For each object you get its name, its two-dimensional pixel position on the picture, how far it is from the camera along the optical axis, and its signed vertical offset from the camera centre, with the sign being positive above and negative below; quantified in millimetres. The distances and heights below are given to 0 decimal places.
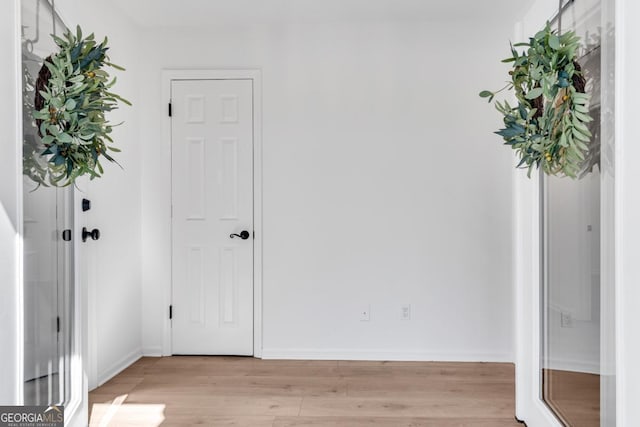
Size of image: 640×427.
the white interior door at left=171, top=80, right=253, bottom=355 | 3410 -36
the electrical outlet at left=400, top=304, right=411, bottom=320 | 3355 -734
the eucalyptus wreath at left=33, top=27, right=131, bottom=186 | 1735 +409
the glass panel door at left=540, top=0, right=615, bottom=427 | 1586 -258
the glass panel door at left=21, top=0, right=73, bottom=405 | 1792 -198
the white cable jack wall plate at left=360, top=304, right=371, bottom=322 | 3375 -757
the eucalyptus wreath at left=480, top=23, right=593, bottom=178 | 1562 +391
